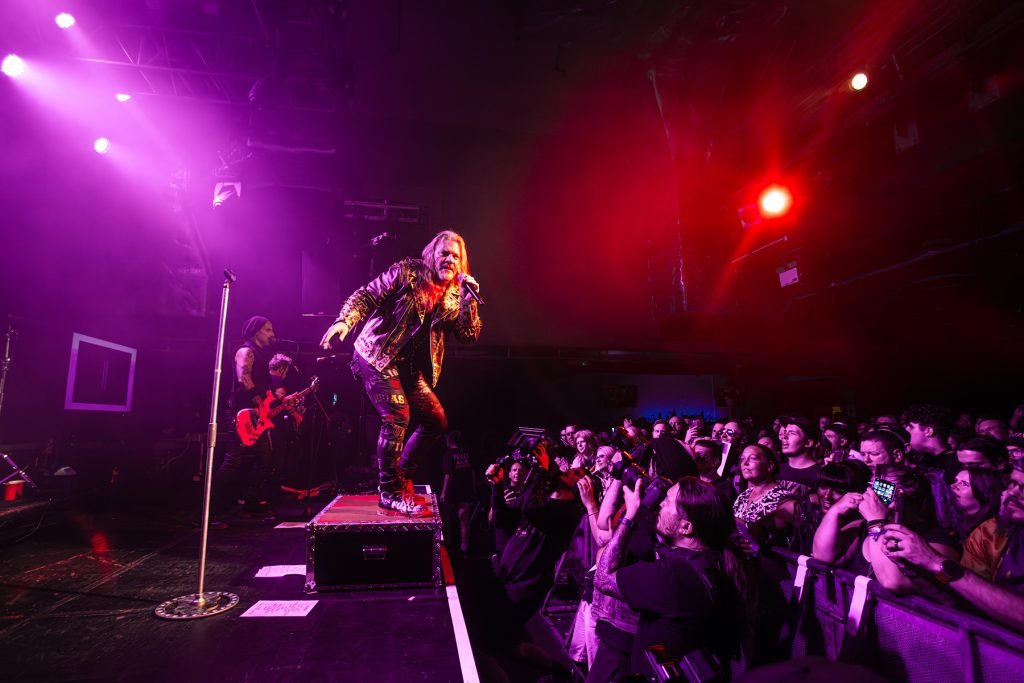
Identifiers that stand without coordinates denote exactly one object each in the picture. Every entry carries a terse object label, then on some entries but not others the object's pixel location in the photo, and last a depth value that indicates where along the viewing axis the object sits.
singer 3.61
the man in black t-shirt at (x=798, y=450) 4.19
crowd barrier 1.76
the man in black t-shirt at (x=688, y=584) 2.15
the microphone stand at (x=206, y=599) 2.76
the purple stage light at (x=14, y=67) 6.20
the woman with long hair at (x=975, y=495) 2.90
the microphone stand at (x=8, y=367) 5.97
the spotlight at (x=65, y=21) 6.14
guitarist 5.79
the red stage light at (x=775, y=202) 8.42
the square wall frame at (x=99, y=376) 7.51
